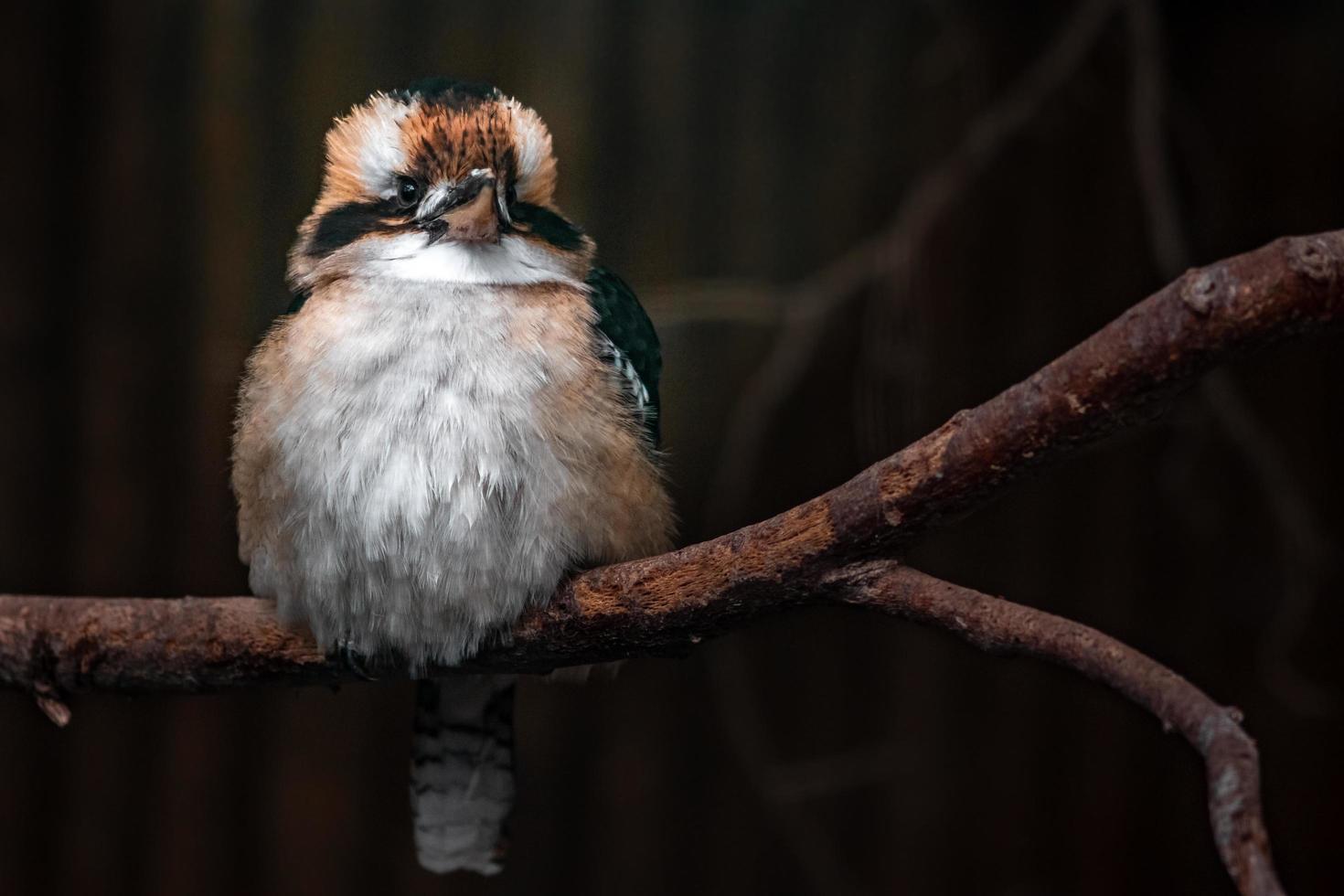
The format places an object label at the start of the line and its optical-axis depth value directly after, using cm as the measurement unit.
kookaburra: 489
